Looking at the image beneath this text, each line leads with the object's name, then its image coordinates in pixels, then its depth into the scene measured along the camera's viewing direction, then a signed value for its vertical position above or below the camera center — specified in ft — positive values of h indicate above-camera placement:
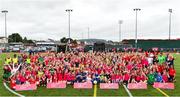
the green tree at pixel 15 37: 239.42 +8.51
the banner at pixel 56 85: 34.56 -6.06
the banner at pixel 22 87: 33.07 -6.09
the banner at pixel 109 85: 34.31 -6.09
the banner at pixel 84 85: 34.76 -6.11
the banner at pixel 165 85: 34.51 -6.13
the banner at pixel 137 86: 34.23 -6.11
